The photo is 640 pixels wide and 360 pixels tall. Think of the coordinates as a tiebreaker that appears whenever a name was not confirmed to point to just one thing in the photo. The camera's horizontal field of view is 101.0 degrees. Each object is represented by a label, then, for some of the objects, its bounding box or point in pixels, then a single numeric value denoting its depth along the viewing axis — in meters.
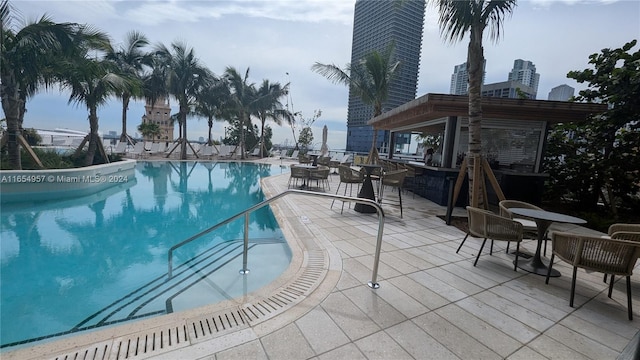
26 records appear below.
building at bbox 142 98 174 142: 56.42
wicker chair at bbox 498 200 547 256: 3.70
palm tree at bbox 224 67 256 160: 20.29
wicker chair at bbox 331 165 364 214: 7.10
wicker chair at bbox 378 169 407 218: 6.20
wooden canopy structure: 6.29
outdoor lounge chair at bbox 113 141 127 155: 17.50
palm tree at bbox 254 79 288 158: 21.36
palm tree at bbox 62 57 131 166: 8.75
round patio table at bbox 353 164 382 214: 5.55
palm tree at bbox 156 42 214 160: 17.58
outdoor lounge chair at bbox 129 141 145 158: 18.33
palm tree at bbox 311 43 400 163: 11.99
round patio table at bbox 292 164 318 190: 8.40
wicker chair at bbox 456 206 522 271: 3.23
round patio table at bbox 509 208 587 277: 3.17
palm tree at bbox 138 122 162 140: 29.92
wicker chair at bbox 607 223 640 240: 3.34
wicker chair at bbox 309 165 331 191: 8.34
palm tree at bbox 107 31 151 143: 16.89
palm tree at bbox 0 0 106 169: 7.04
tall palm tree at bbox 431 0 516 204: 4.85
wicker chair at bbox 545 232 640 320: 2.42
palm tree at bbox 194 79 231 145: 20.06
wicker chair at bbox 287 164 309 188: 8.43
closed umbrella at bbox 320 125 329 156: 17.33
